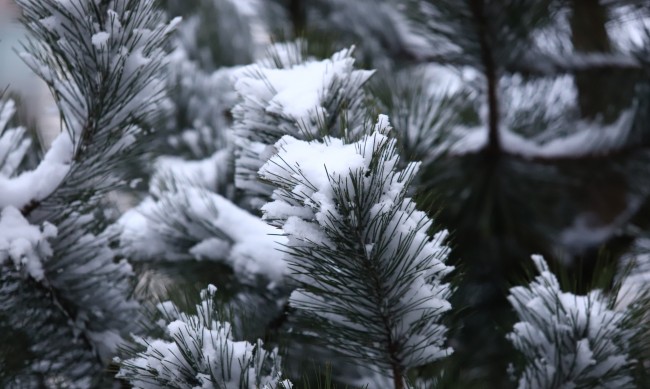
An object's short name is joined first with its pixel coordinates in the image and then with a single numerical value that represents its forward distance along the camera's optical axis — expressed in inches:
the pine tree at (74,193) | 113.6
